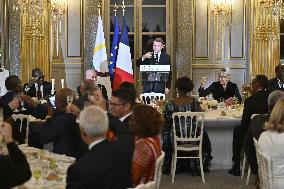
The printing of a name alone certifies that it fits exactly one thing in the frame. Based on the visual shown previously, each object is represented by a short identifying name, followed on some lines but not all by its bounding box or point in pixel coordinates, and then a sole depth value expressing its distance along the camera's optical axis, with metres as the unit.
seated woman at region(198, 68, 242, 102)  15.27
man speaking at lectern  16.84
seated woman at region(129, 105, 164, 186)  6.61
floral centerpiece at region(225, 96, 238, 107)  13.81
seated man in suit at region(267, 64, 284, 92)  12.48
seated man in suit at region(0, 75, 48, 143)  9.57
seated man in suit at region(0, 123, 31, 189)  4.87
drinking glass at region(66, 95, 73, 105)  8.85
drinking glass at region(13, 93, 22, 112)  9.48
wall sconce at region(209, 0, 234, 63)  18.89
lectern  16.86
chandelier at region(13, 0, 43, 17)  17.77
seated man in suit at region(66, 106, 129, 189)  5.22
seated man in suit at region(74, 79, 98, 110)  9.21
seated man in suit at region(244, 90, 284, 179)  9.02
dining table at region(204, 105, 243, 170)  12.49
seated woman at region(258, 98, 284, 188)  7.16
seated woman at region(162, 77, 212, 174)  11.54
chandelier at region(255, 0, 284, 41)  18.94
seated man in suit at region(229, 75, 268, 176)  11.32
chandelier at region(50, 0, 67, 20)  18.66
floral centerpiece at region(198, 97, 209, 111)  13.46
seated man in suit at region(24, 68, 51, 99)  15.15
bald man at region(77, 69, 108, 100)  14.88
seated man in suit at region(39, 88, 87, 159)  8.08
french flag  17.80
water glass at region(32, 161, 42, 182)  6.24
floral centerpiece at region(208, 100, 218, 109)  13.86
